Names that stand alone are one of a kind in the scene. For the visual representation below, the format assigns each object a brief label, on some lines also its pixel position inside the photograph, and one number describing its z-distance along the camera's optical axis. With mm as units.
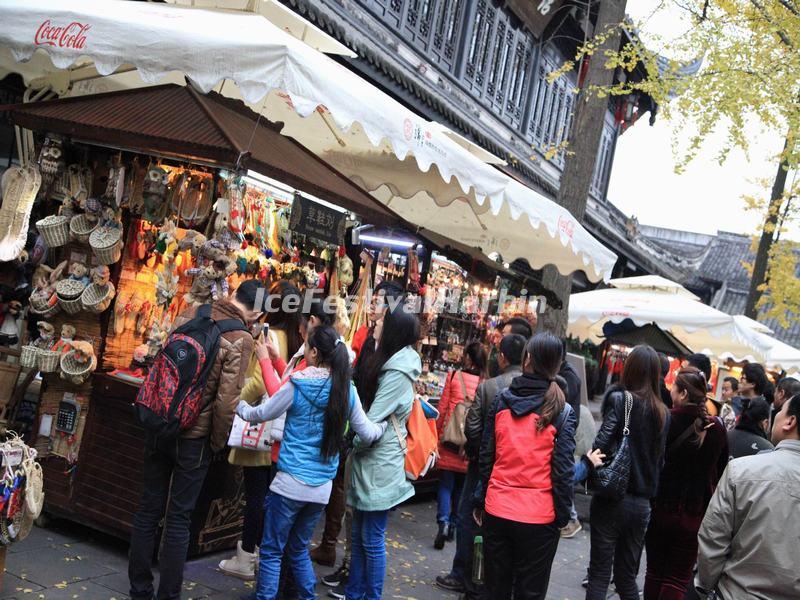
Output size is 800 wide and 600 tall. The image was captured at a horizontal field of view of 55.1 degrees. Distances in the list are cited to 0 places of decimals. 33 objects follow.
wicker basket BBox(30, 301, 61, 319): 5566
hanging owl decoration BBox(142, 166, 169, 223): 5426
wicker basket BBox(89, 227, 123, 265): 5441
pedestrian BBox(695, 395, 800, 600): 3119
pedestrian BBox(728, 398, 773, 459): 5953
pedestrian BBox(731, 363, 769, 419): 7574
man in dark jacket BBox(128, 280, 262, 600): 4375
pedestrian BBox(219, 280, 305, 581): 4941
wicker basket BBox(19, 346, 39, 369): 5488
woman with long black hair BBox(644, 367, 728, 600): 5250
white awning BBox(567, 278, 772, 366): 10711
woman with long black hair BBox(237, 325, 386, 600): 4340
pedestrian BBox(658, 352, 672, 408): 5382
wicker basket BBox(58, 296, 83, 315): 5488
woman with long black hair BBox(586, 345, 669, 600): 5012
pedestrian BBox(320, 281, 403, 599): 5461
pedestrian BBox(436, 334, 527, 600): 5473
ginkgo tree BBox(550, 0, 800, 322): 11719
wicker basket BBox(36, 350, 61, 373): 5461
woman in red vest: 4320
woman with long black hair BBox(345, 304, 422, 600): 4738
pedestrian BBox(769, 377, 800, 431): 6523
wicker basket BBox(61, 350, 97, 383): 5438
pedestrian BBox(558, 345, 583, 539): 6961
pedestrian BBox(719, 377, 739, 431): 11273
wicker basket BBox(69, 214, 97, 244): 5547
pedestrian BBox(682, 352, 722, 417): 6566
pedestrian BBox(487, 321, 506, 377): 10024
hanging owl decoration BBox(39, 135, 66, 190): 5594
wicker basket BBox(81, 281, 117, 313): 5457
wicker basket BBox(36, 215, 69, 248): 5531
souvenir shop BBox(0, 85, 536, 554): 5242
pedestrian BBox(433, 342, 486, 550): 6984
